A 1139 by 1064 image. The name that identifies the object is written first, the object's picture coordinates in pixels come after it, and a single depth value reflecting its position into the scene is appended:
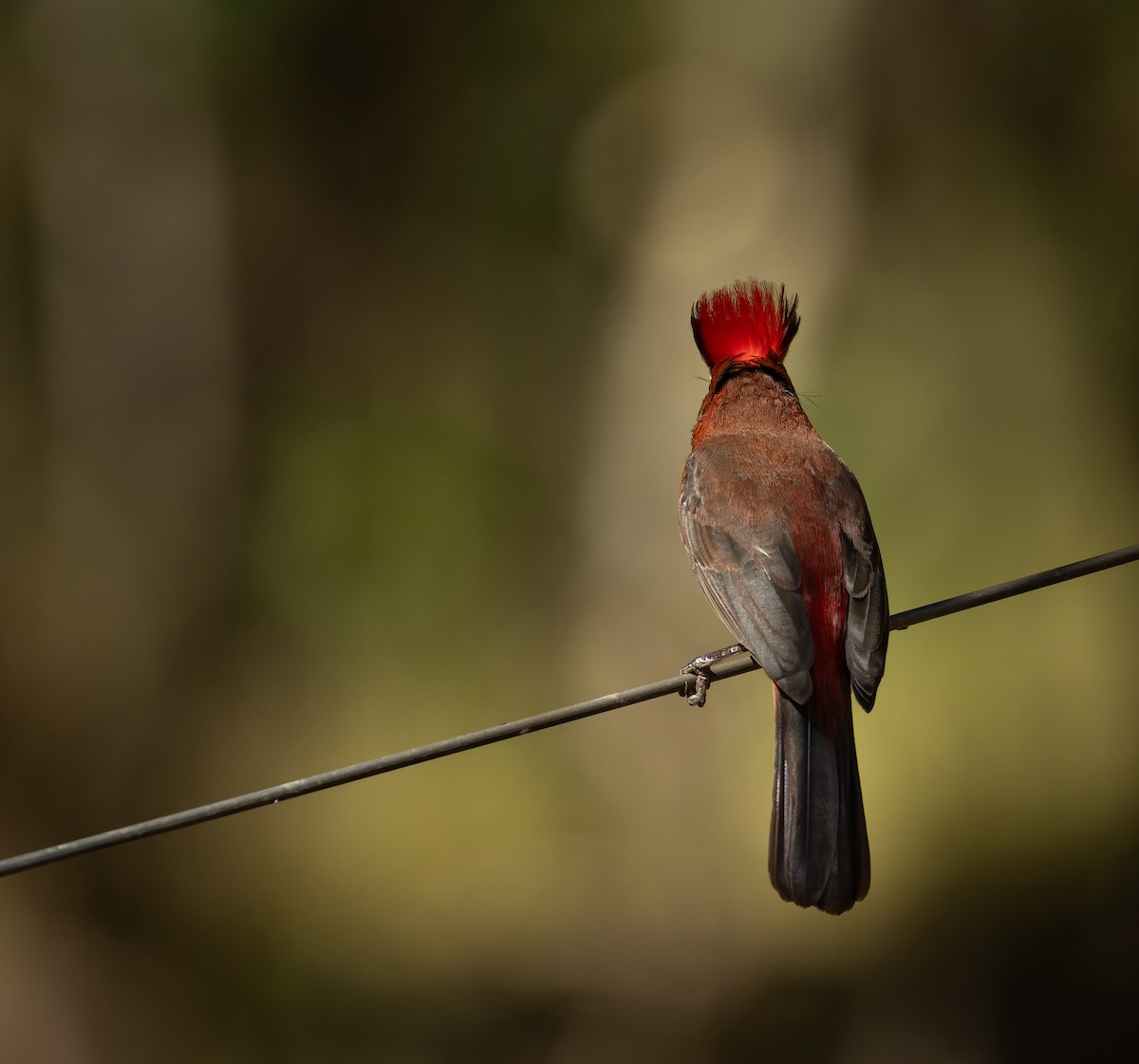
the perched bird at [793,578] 6.40
